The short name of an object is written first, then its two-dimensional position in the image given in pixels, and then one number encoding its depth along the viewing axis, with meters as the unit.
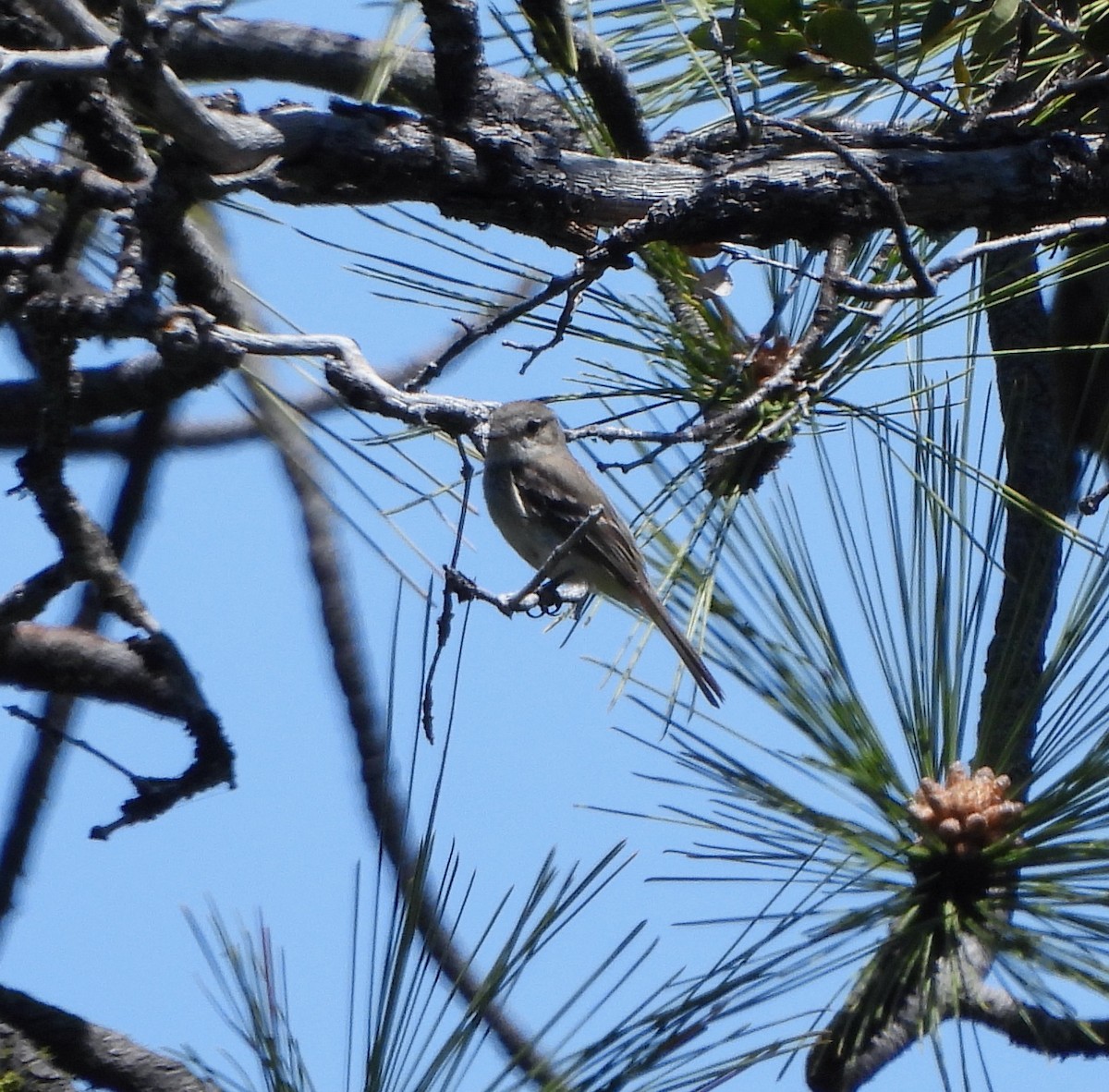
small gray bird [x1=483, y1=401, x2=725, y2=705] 7.34
